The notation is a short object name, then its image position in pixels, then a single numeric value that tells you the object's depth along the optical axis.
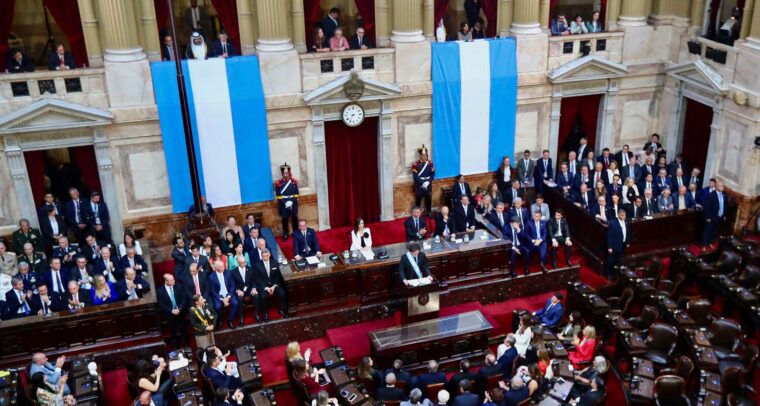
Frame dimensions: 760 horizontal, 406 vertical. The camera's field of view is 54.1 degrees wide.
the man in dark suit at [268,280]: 13.70
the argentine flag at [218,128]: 15.79
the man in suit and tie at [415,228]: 15.67
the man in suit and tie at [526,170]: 18.39
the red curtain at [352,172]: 17.41
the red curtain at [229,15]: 16.44
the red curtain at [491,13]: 18.41
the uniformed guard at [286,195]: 16.80
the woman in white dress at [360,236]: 15.11
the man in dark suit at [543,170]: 18.42
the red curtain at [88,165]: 15.73
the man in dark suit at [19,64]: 15.20
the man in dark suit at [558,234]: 15.48
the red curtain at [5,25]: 15.23
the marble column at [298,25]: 16.72
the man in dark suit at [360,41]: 17.03
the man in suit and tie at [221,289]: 13.43
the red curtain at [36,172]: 15.43
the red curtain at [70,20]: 15.64
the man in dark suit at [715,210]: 16.50
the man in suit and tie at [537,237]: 15.34
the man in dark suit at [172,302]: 13.06
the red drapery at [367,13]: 17.34
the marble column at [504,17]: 18.22
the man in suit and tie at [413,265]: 13.87
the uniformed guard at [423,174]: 17.70
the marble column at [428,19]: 17.52
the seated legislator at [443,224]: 15.79
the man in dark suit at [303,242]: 15.16
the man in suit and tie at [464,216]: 16.23
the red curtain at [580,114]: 19.00
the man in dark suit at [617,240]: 15.50
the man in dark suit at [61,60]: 15.32
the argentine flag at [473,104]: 17.50
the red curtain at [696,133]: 18.52
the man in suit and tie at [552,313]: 13.45
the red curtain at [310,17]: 17.22
